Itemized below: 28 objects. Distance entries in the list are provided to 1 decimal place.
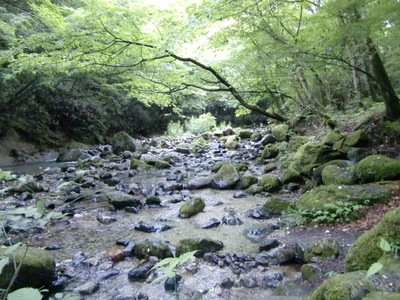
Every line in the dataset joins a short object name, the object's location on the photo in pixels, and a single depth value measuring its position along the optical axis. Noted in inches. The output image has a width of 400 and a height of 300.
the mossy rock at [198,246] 155.3
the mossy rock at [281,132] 480.5
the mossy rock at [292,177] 275.3
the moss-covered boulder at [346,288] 81.6
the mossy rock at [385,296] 60.4
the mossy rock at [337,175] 217.0
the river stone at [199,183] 303.5
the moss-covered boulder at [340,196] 178.7
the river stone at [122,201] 245.6
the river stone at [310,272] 123.8
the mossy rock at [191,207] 223.8
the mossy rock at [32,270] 116.8
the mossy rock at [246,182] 289.7
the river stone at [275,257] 143.4
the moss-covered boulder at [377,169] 201.8
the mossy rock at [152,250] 154.9
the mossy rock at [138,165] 419.4
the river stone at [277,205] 209.9
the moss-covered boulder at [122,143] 586.4
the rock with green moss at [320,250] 136.2
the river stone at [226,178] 293.6
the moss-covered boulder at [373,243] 107.4
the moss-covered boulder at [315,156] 273.6
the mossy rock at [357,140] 283.9
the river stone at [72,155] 495.8
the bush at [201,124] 999.6
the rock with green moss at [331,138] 311.7
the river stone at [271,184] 269.4
